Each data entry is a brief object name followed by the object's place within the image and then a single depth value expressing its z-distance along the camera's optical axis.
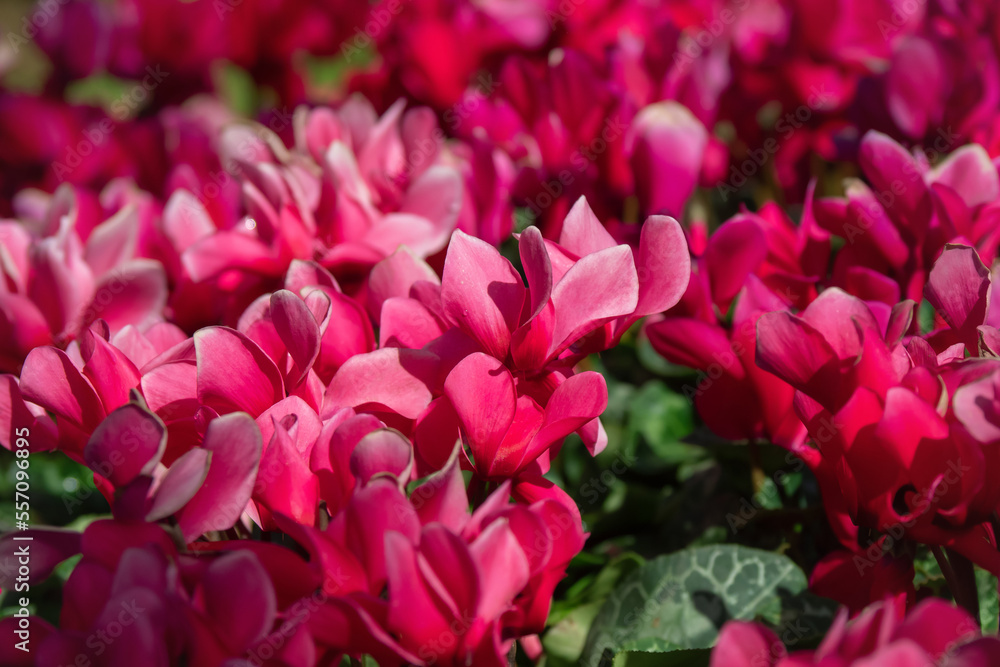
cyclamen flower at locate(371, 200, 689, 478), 0.59
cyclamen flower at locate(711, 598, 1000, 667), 0.54
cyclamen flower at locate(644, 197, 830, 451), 0.63
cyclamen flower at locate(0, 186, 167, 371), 0.69
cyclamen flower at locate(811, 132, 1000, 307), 0.66
